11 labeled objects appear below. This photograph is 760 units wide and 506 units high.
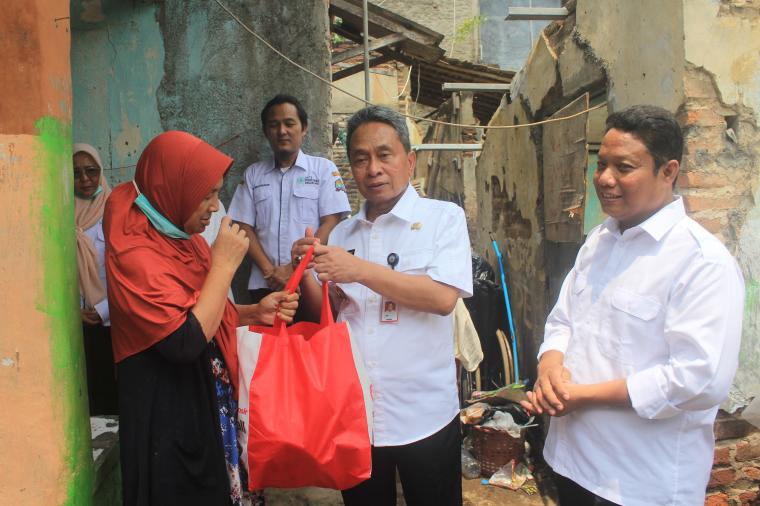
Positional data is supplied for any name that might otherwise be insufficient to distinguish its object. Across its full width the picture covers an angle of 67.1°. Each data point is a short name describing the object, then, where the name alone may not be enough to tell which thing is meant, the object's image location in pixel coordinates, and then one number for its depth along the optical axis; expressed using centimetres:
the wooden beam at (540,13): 377
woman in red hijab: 148
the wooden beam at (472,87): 685
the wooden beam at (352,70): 827
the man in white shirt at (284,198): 295
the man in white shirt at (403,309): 177
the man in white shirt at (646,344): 137
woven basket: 416
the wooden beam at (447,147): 598
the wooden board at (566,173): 359
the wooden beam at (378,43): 713
